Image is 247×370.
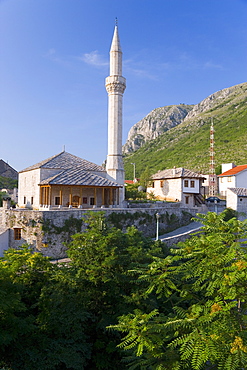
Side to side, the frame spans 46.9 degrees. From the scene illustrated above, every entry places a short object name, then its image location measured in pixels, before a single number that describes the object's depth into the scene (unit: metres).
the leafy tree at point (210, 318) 6.17
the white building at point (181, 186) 39.12
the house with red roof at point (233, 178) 48.03
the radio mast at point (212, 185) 49.88
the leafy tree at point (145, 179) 48.38
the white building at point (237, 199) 35.12
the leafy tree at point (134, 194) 42.75
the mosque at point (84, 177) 29.77
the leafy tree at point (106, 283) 12.16
